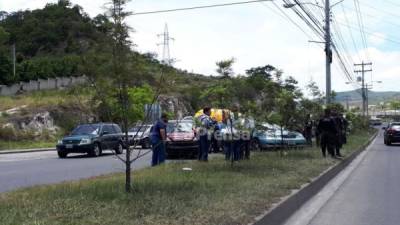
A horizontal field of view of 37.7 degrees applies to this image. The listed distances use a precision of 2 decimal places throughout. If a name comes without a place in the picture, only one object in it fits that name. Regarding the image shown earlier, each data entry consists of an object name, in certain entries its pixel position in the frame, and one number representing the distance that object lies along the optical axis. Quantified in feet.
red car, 76.74
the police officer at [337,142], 72.53
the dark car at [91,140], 87.04
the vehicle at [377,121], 476.54
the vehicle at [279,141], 80.74
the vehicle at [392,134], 128.36
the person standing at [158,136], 55.36
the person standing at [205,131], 56.32
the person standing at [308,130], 85.51
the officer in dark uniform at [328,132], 70.08
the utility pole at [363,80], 287.96
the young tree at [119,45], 30.32
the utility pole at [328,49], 113.19
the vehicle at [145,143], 108.66
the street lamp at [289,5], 72.59
